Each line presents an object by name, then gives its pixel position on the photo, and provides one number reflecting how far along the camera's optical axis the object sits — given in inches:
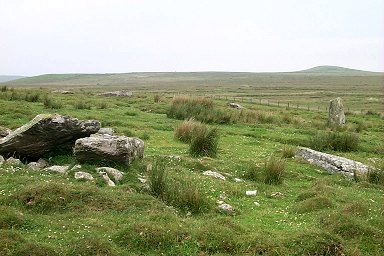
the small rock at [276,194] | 484.8
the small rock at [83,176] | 458.9
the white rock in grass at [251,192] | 477.9
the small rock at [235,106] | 1540.4
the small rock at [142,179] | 485.2
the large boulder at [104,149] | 506.6
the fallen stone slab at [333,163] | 605.9
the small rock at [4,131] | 644.9
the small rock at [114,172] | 480.7
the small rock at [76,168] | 482.9
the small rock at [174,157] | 592.6
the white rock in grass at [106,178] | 457.2
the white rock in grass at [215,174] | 537.3
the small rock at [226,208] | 418.0
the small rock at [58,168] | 486.7
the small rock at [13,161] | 495.2
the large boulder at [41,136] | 519.2
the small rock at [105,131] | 629.9
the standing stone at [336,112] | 1173.7
